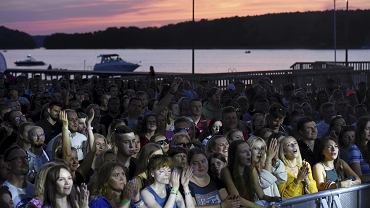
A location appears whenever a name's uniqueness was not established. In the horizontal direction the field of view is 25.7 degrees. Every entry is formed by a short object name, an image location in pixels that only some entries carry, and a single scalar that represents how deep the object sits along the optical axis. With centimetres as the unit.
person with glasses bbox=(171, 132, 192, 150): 905
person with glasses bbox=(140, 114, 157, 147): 1036
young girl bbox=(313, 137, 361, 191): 893
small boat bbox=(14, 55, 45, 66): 13312
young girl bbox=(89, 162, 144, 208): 693
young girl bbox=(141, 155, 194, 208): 724
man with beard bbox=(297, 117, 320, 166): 964
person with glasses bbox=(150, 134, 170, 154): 922
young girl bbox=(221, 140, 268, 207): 796
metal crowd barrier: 762
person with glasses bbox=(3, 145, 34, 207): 714
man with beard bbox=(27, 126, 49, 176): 881
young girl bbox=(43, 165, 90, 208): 663
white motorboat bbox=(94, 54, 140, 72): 8462
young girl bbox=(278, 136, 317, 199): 852
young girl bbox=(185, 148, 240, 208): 767
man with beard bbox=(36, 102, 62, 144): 1065
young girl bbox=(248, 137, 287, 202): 803
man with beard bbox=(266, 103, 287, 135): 1124
